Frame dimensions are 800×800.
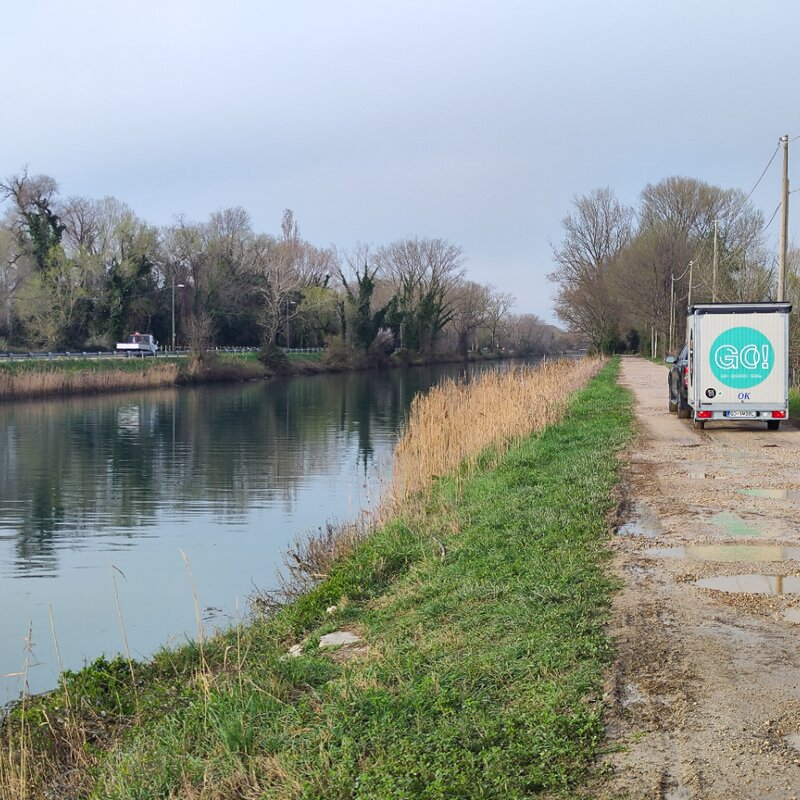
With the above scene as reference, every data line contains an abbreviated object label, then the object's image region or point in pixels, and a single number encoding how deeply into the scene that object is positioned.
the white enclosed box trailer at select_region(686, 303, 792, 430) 18.70
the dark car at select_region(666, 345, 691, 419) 21.52
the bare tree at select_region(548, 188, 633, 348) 74.38
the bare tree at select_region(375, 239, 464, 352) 83.00
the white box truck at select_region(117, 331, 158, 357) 62.62
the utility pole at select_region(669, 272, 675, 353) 60.66
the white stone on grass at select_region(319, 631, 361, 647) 7.12
